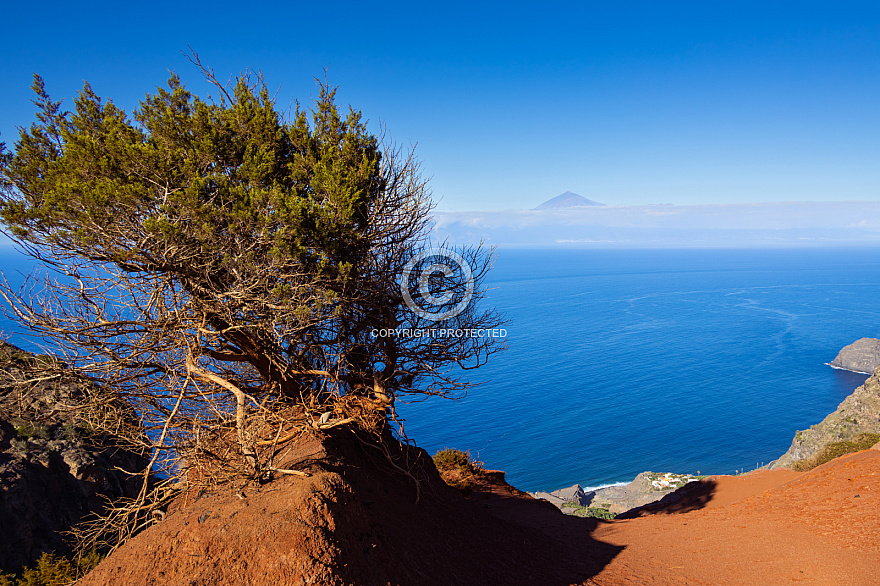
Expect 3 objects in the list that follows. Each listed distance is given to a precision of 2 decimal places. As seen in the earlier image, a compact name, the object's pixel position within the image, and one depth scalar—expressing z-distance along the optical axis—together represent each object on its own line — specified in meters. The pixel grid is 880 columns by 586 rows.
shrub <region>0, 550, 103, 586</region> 7.54
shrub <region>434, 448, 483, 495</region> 17.62
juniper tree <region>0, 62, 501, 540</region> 7.43
